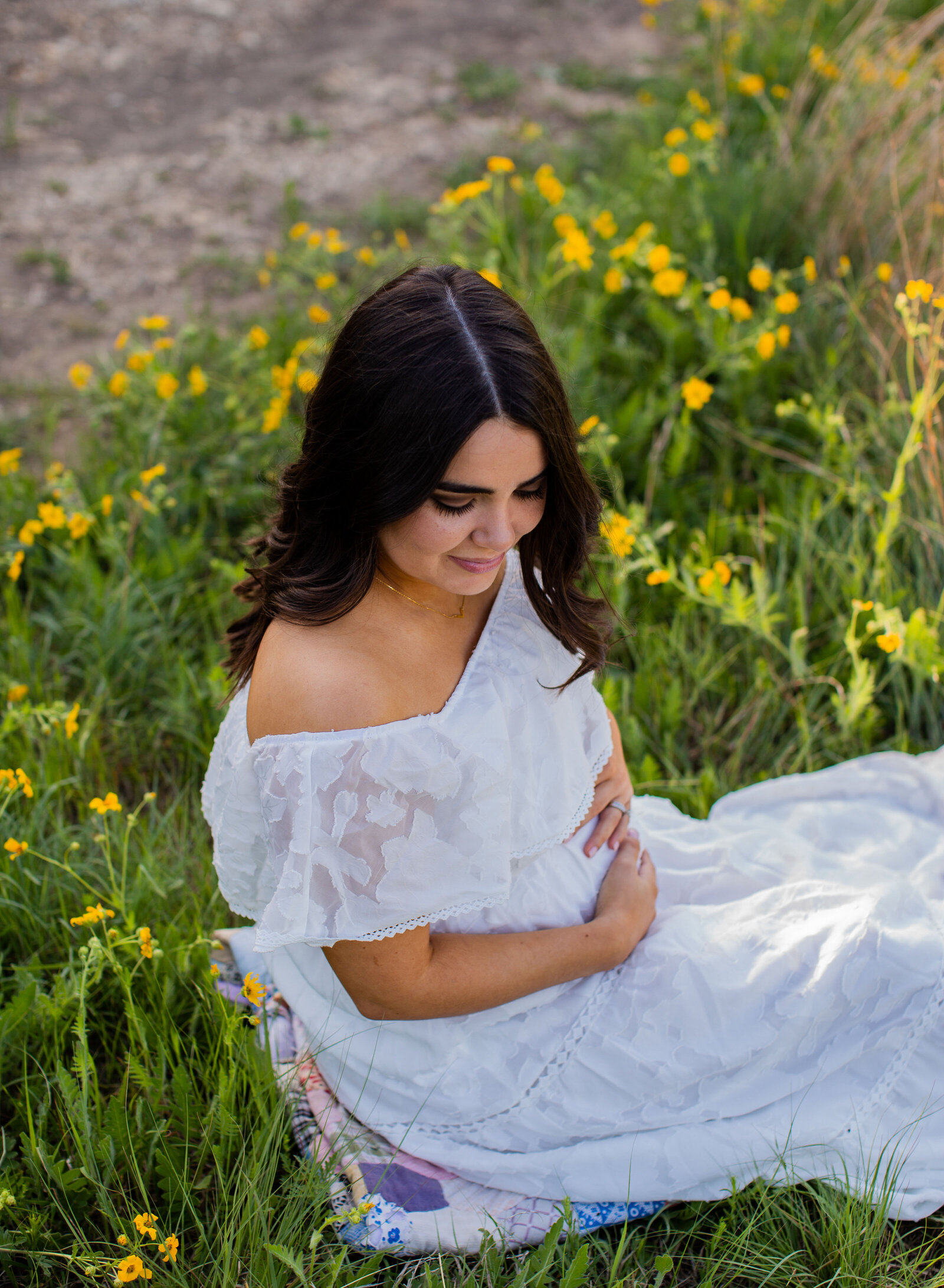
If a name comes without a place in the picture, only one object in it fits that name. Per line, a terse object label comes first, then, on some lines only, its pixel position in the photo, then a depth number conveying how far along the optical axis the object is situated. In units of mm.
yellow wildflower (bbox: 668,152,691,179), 3346
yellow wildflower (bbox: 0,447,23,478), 2807
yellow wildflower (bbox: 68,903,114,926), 1474
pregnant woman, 1235
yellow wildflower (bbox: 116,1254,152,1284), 1236
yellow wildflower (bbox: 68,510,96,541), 2451
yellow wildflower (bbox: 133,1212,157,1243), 1269
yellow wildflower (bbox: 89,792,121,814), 1610
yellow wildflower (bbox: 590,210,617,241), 3252
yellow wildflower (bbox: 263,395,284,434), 2855
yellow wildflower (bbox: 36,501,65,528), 2441
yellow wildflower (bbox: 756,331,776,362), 2703
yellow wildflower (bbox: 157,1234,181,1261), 1293
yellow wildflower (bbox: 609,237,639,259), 3004
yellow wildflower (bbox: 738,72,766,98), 4242
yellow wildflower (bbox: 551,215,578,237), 3125
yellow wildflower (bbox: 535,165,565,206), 3205
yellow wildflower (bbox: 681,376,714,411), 2562
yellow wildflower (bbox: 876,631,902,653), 1912
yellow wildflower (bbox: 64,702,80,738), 1822
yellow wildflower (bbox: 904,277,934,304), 1888
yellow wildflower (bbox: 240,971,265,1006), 1393
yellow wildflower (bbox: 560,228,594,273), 2877
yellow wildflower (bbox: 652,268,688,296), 2875
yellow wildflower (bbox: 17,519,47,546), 2377
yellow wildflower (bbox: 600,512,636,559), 2191
